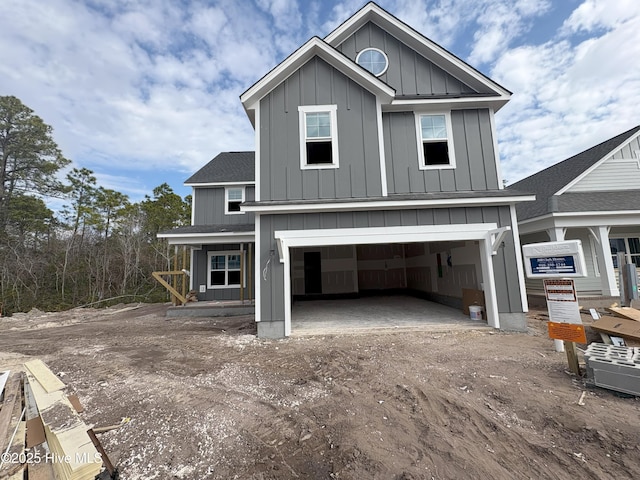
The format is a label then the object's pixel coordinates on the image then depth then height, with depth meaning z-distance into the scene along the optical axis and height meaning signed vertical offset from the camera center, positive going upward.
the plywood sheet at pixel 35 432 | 2.35 -1.39
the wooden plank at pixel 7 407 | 2.56 -1.50
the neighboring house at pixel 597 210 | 8.66 +1.62
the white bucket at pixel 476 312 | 7.25 -1.36
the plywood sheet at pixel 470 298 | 7.49 -1.05
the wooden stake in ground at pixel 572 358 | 3.83 -1.45
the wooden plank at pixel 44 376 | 2.78 -1.14
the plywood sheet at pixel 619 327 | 4.72 -1.30
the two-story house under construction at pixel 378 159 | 6.61 +2.87
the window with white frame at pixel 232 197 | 13.35 +3.67
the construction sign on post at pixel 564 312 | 3.90 -0.82
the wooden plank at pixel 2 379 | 3.17 -1.23
